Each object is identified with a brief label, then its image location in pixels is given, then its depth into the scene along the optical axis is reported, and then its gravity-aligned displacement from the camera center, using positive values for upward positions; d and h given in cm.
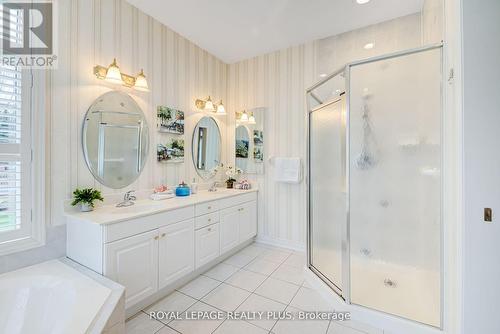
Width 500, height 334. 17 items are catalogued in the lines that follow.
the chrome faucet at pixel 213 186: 300 -28
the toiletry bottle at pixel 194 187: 272 -26
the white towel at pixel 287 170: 286 -3
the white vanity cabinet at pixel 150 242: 148 -63
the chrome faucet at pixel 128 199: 198 -32
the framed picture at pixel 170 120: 243 +59
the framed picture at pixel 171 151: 243 +21
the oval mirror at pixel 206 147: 294 +31
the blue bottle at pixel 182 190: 247 -27
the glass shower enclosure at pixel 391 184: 152 -14
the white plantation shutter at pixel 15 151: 140 +12
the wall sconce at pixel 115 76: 187 +88
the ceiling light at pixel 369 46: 250 +149
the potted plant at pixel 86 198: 168 -24
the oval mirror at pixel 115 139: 187 +28
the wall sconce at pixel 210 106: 294 +92
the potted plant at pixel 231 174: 324 -10
